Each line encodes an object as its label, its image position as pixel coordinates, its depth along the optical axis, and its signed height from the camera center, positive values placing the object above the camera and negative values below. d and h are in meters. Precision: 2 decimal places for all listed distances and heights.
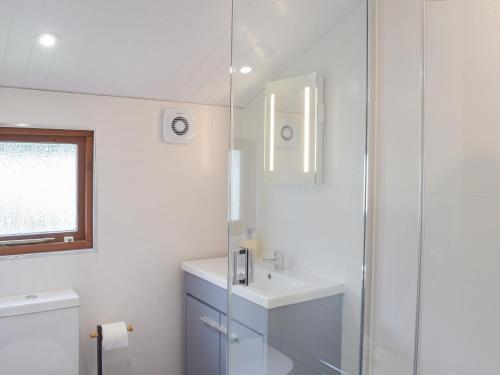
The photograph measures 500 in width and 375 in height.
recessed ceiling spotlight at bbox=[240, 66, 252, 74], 1.82 +0.44
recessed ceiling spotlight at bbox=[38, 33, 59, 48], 1.81 +0.55
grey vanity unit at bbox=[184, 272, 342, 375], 1.83 -0.62
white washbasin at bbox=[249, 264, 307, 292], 1.89 -0.42
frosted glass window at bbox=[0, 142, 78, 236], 2.22 -0.05
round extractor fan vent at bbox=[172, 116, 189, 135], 2.57 +0.30
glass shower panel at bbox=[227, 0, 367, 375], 1.82 +0.04
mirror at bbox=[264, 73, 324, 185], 1.85 +0.25
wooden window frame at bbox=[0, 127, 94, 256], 2.26 -0.08
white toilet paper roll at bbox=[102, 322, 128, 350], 2.24 -0.77
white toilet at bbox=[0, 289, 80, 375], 2.01 -0.70
